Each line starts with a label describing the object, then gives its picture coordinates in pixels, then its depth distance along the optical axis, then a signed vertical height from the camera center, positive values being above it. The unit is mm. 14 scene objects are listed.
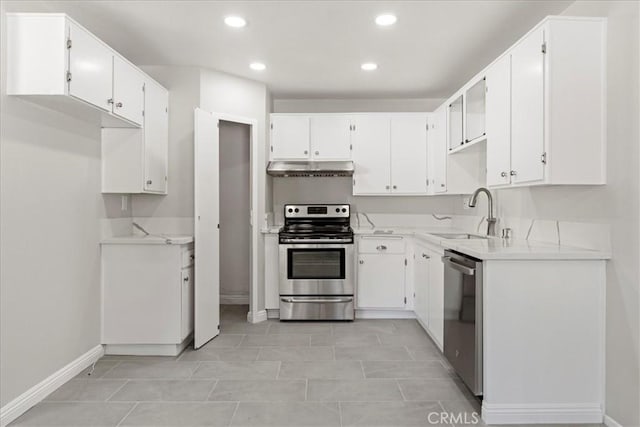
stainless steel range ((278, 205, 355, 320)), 3963 -669
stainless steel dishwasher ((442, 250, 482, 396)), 2174 -645
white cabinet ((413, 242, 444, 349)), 3059 -684
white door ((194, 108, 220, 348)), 3158 -132
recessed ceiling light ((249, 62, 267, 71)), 3513 +1350
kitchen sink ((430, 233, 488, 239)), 3425 -220
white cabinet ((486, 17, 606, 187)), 2029 +593
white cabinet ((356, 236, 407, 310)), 4039 -644
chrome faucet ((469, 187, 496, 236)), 3211 -46
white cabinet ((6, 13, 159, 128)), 2158 +864
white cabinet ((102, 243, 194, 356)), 3041 -666
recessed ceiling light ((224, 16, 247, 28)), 2678 +1343
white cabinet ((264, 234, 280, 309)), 4062 -676
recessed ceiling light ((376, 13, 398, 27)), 2639 +1343
